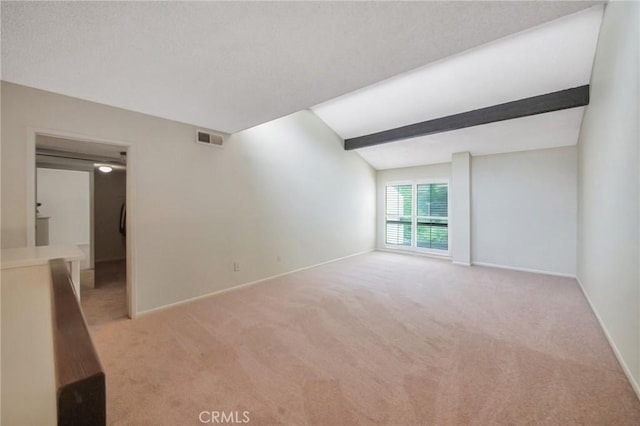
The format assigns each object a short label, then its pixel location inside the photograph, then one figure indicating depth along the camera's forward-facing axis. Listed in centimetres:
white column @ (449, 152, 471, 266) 533
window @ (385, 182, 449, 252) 602
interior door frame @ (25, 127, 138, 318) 224
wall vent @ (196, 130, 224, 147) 336
